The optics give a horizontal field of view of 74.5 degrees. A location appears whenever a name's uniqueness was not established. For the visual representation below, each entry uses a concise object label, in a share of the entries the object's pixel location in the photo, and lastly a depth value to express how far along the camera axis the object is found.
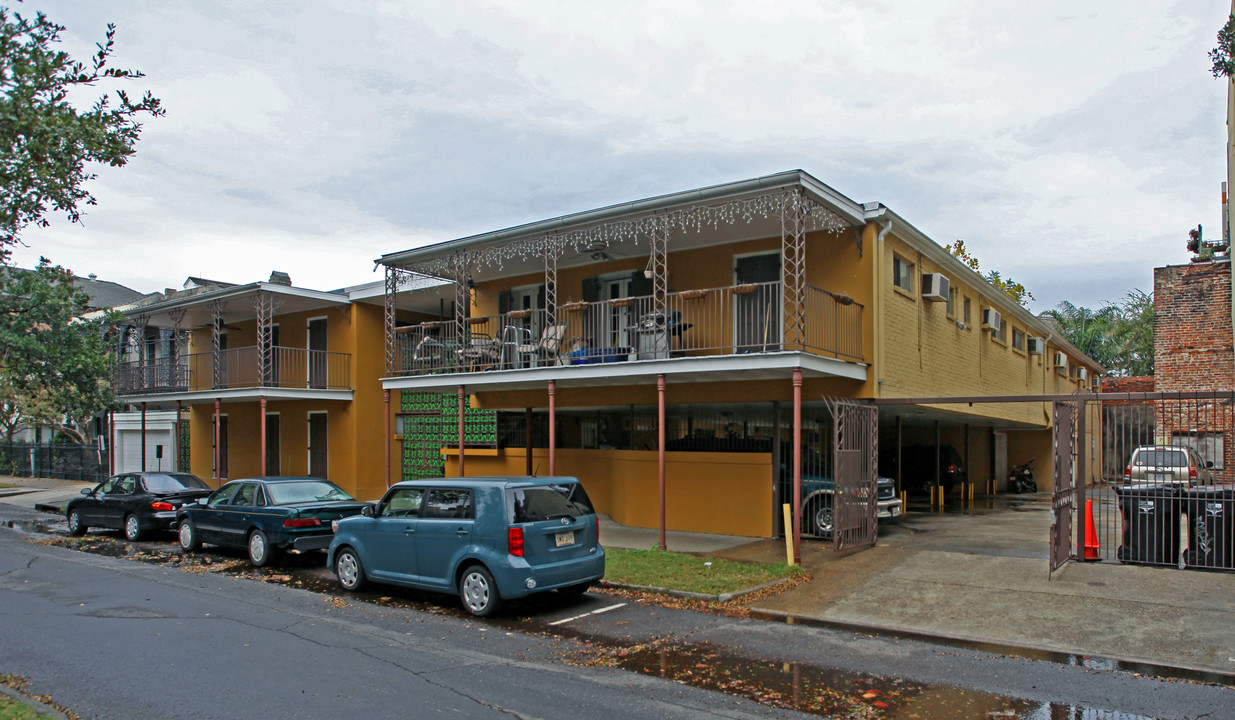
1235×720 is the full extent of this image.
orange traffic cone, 11.41
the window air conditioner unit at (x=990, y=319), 19.36
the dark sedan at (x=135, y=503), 15.30
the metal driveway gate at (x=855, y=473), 12.23
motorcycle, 27.89
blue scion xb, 8.74
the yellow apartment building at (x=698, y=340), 13.47
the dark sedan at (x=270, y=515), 12.32
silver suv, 10.06
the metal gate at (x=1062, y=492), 10.51
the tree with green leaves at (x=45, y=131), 5.71
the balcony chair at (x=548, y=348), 15.06
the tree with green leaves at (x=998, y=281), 40.00
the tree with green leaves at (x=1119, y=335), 41.22
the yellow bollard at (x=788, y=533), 11.48
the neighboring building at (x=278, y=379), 22.08
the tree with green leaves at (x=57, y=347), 19.02
